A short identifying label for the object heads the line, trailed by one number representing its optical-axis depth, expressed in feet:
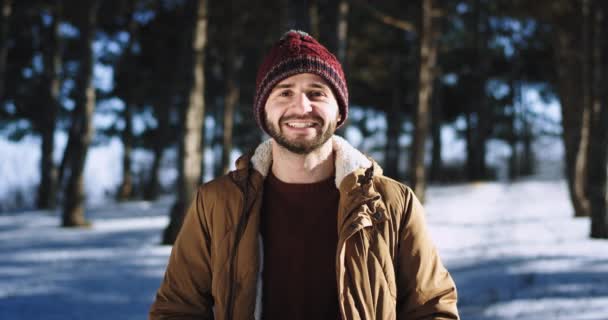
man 7.14
